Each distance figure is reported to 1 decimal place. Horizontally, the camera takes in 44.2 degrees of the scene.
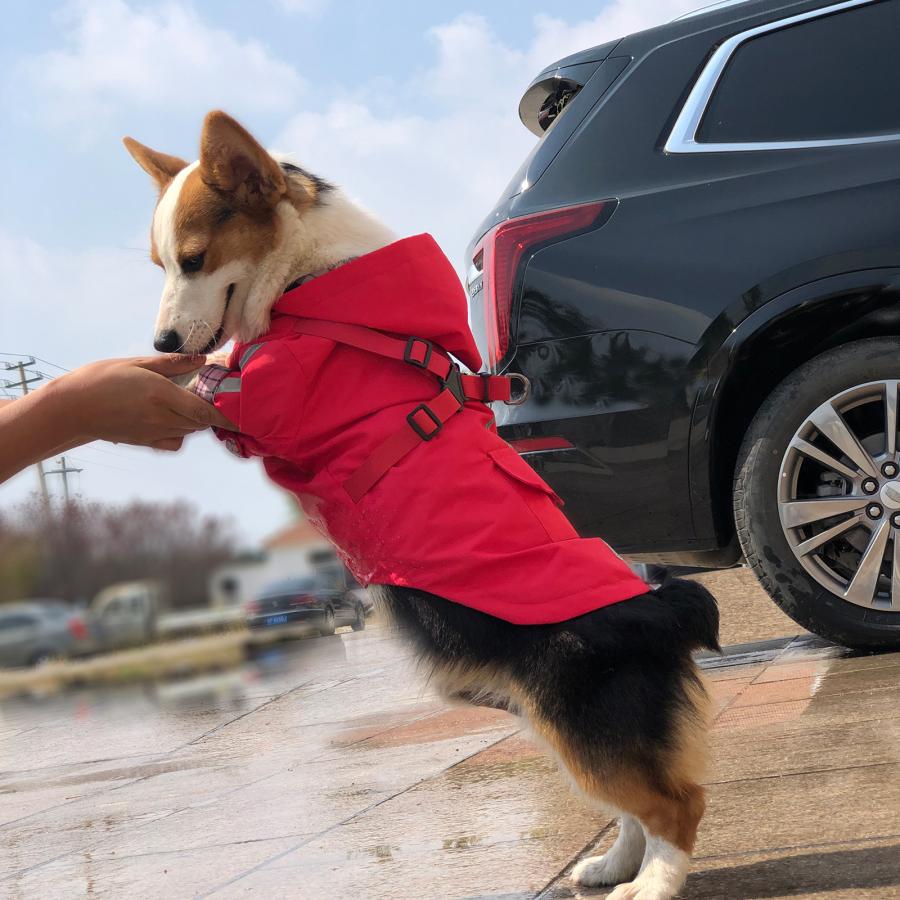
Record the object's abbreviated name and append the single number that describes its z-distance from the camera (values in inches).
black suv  154.7
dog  83.7
